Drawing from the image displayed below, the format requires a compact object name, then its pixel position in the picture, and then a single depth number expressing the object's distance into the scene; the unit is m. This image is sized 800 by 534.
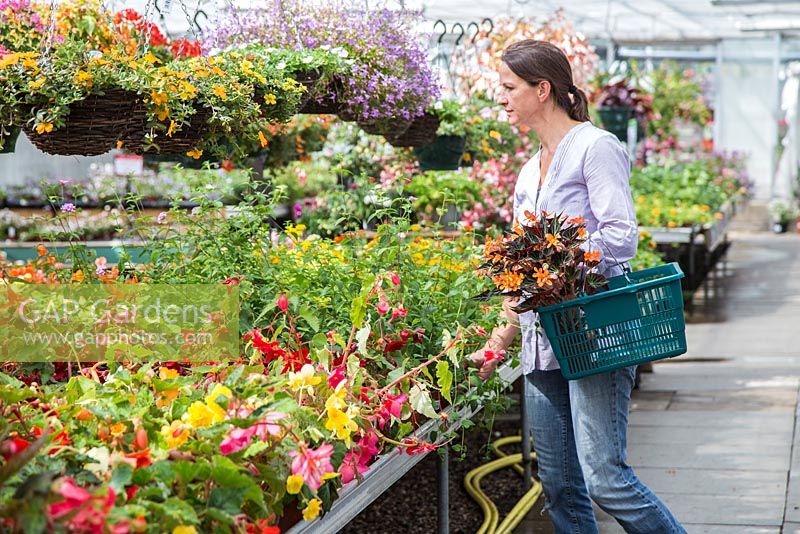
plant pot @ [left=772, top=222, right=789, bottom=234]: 15.69
